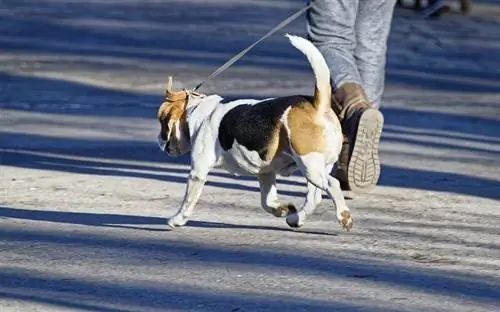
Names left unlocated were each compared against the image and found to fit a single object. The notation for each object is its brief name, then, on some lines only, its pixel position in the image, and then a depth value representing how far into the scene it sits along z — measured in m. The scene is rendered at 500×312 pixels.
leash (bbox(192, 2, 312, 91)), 14.09
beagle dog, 12.74
